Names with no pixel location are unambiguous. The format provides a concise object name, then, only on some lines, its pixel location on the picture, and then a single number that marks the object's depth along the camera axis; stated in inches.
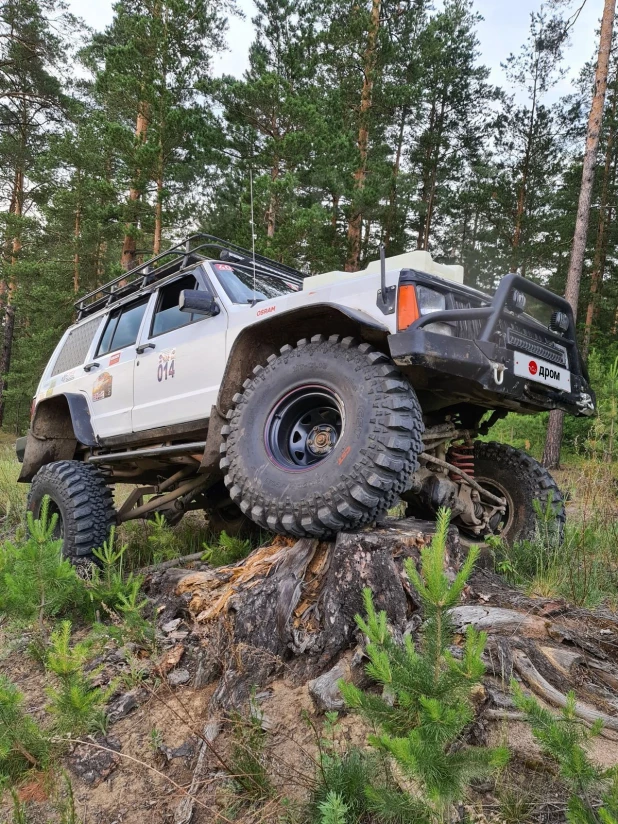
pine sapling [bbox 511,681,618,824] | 43.2
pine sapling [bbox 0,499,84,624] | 101.5
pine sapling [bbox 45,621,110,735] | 73.1
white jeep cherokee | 102.3
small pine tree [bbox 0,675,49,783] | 79.3
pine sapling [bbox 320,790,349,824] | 53.9
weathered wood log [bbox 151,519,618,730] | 80.4
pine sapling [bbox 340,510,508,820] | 46.2
